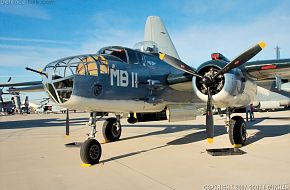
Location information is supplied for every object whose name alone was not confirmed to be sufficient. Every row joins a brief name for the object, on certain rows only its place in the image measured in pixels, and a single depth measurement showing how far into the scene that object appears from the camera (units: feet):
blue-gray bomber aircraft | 24.57
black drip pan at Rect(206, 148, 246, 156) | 27.71
